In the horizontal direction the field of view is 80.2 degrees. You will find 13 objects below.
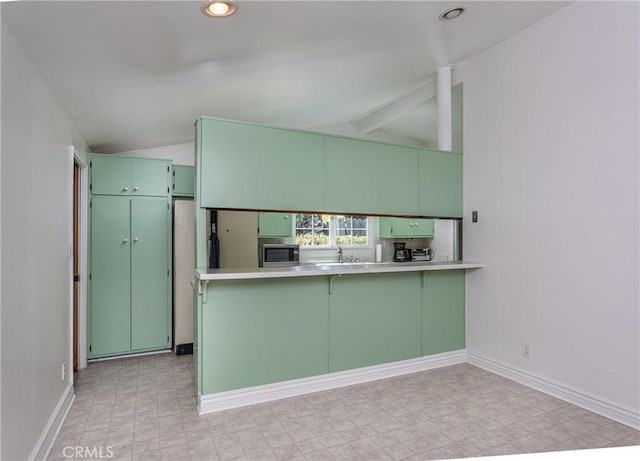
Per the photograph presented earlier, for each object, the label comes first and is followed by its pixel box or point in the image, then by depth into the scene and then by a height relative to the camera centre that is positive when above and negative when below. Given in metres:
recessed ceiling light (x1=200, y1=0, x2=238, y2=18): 1.88 +1.13
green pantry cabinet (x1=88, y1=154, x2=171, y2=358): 3.91 -0.28
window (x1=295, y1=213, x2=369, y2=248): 5.77 -0.02
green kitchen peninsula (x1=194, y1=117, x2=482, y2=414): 2.83 -0.49
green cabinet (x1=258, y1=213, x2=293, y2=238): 4.86 +0.06
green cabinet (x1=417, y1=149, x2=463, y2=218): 3.79 +0.47
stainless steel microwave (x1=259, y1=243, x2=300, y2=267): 4.57 -0.31
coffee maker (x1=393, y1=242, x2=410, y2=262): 5.34 -0.34
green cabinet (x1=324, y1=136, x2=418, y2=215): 3.32 +0.48
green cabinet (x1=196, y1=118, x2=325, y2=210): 2.83 +0.50
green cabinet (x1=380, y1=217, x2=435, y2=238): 5.52 +0.03
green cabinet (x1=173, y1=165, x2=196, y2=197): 4.29 +0.57
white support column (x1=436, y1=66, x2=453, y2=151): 3.99 +1.30
